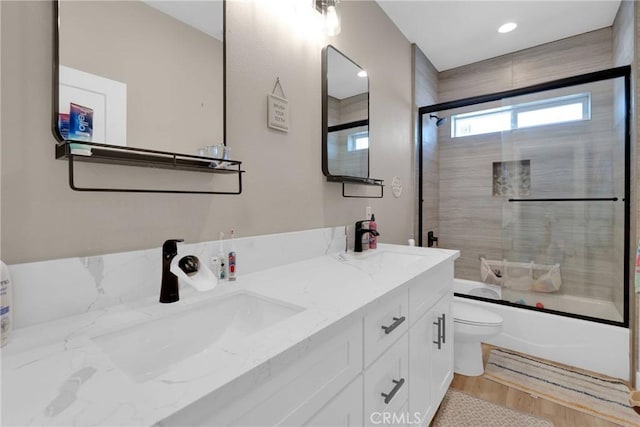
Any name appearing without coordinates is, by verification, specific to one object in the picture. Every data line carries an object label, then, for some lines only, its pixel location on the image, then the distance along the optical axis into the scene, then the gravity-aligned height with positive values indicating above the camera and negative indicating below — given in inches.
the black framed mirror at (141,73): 28.9 +15.9
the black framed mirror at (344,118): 62.4 +22.2
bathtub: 75.2 -35.4
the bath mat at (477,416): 59.5 -43.1
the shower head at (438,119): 115.4 +38.1
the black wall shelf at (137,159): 27.9 +5.9
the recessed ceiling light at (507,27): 92.1 +60.1
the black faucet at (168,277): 32.8 -7.5
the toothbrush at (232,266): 41.4 -7.8
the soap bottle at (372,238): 70.6 -6.3
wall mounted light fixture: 59.8 +40.6
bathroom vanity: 16.9 -10.8
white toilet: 71.9 -30.2
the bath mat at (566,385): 63.4 -42.6
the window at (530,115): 91.7 +34.6
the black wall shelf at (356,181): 63.3 +7.6
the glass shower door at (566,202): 84.8 +3.8
